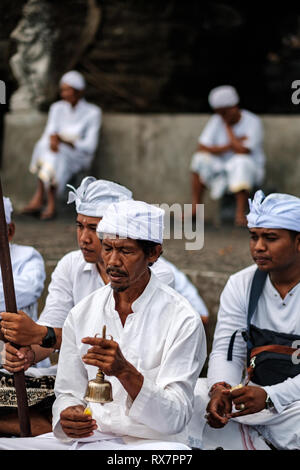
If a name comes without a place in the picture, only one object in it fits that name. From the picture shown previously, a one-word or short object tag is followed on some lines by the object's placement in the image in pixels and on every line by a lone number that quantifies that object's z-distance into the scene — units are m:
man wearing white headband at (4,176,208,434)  9.24
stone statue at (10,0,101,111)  19.18
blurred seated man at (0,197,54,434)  9.19
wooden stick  7.90
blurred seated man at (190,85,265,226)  17.15
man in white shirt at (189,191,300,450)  8.56
